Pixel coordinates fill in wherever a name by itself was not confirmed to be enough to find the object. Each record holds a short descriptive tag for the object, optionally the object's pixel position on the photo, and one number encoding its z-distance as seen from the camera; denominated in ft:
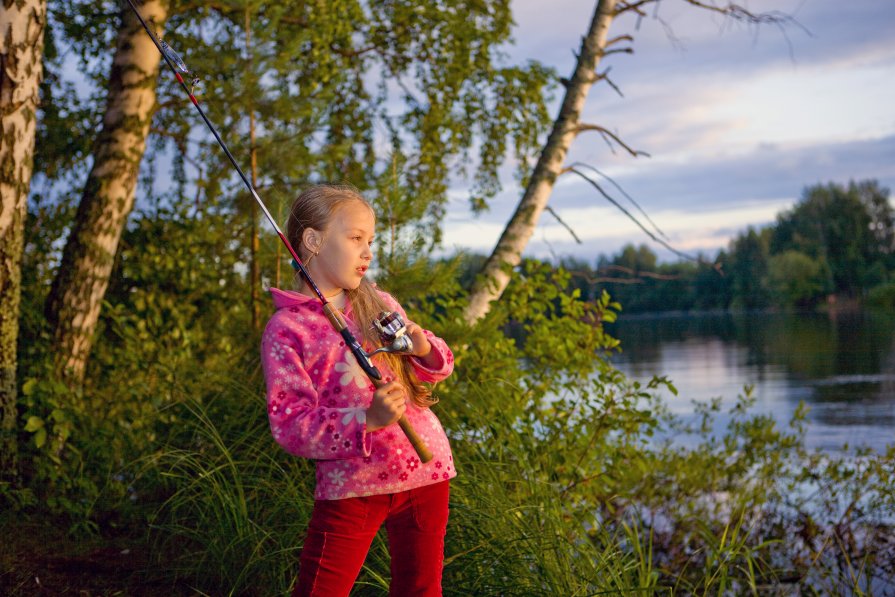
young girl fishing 7.51
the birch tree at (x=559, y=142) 21.13
